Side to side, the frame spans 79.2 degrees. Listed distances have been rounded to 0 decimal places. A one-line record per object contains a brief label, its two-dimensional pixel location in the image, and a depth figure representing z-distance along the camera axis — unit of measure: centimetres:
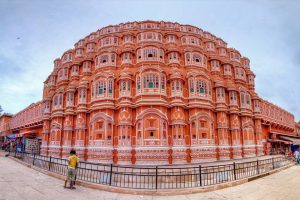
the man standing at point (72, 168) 919
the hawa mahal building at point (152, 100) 1906
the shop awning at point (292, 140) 3309
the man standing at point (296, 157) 2024
